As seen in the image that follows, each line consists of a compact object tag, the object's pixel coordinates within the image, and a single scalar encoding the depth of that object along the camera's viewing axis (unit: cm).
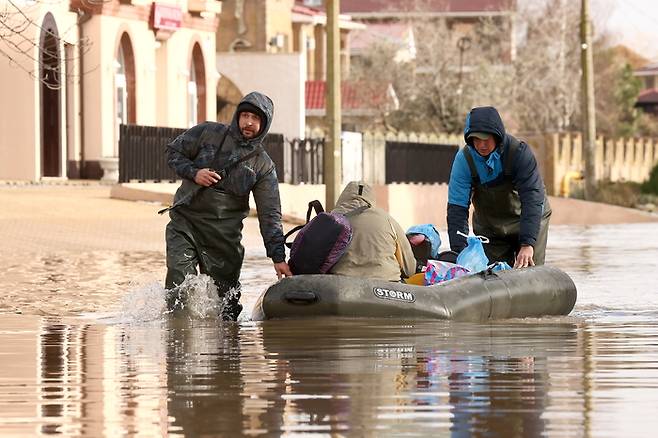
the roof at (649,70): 18425
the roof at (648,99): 14812
